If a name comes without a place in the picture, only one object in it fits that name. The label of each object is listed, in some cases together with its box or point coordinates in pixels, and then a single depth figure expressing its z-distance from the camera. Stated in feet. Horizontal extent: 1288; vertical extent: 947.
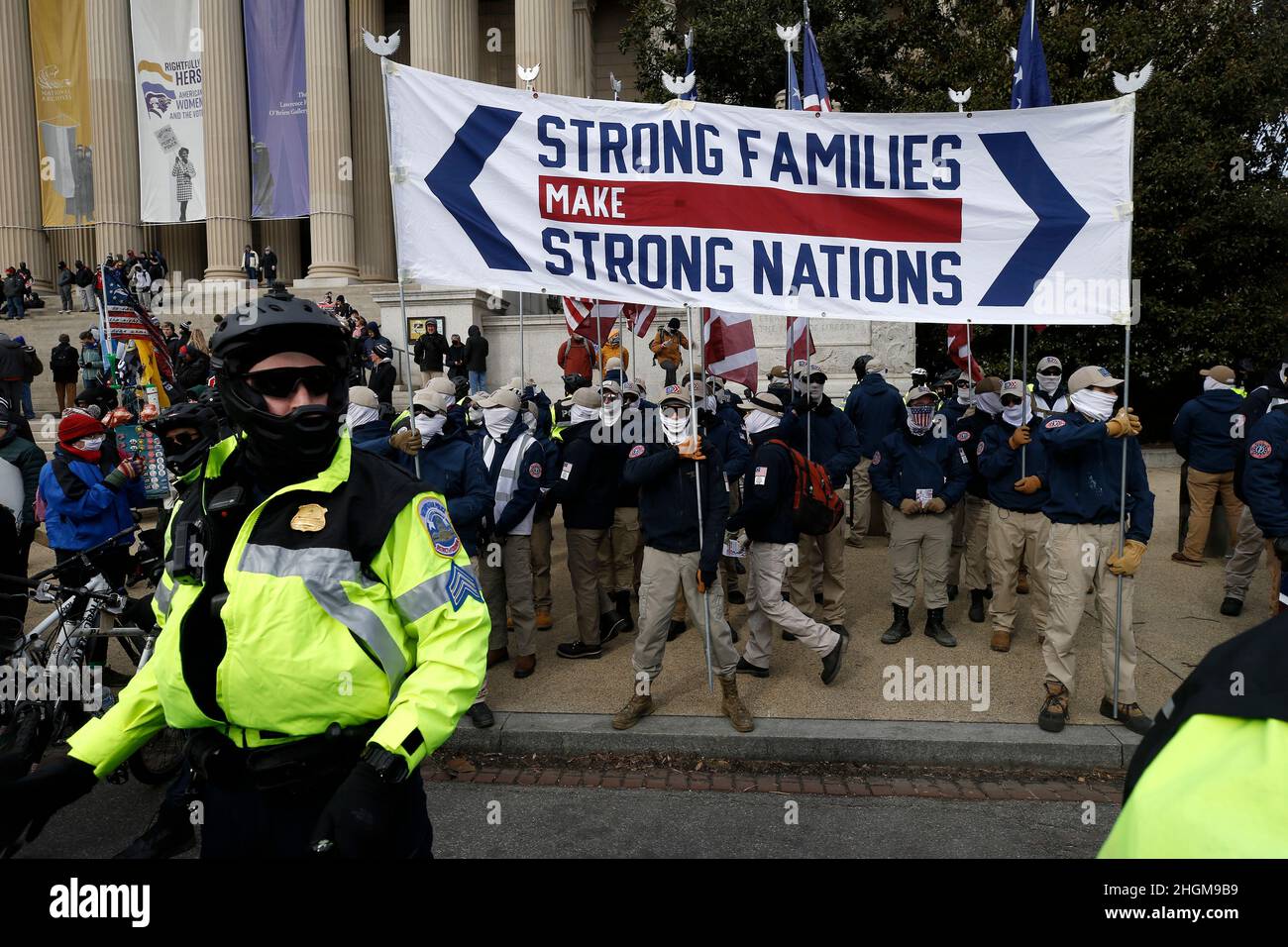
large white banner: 17.48
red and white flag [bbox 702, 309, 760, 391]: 30.55
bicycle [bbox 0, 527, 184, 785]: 15.81
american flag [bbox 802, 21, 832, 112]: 25.89
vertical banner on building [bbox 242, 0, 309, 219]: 84.79
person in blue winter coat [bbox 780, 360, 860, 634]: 23.29
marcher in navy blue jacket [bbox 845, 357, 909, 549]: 31.45
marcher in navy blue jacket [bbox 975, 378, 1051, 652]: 22.70
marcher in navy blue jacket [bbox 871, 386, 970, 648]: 23.58
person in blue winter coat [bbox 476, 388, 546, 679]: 21.39
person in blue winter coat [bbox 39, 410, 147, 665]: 21.07
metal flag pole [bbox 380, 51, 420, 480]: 16.46
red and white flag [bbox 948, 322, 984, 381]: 31.53
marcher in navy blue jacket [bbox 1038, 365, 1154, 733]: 17.99
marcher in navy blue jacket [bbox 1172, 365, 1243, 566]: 28.37
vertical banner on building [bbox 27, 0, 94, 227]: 92.73
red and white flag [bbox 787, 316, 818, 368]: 27.84
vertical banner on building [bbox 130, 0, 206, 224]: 88.07
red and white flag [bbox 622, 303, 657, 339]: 35.99
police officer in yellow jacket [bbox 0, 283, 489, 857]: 6.64
